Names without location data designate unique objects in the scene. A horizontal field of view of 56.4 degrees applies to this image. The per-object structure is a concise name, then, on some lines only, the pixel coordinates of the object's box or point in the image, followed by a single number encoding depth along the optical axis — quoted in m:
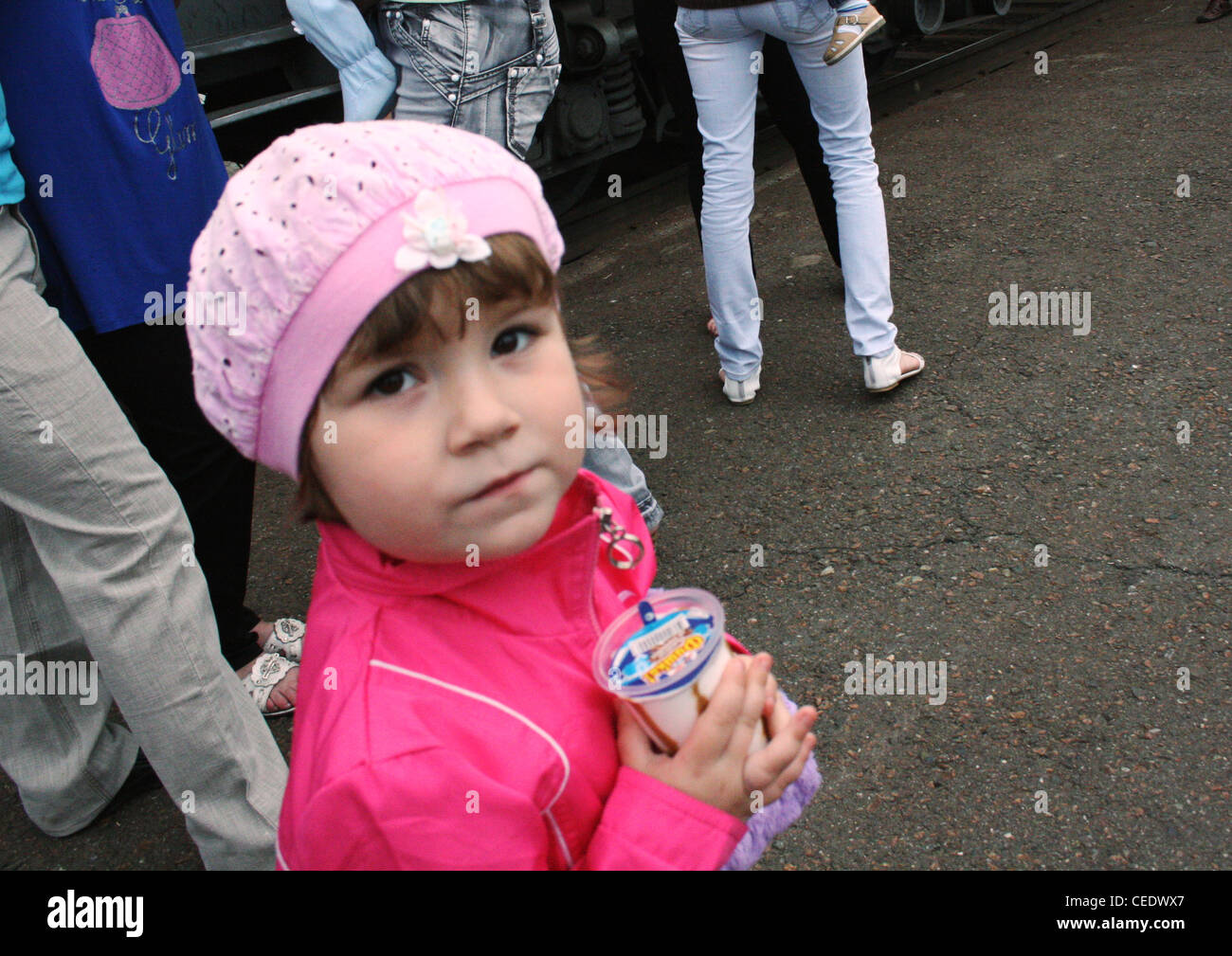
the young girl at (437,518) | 1.01
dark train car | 4.12
